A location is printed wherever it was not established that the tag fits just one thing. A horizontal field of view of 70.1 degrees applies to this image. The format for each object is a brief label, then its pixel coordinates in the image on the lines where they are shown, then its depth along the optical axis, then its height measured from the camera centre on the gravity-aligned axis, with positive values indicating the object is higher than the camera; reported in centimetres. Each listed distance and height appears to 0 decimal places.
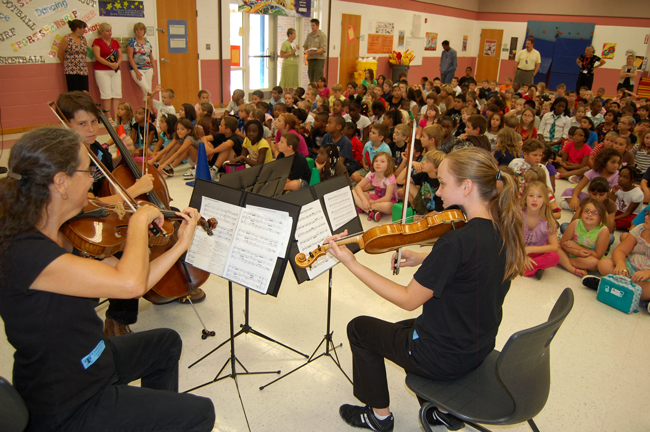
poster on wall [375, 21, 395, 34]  1361 +142
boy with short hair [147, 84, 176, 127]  707 -58
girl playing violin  173 -71
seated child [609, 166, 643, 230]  472 -107
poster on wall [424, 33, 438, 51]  1576 +123
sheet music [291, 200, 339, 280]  220 -73
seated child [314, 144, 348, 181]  500 -93
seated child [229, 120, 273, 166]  533 -85
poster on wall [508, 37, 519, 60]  1688 +121
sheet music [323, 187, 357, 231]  234 -65
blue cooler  328 -142
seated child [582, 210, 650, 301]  344 -128
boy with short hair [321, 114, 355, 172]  555 -75
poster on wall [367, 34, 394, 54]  1358 +96
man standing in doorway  1069 +58
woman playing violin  144 -72
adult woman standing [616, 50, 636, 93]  1066 +33
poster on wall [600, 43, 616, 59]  1494 +113
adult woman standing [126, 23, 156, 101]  809 +15
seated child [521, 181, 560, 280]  371 -116
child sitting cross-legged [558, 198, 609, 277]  383 -125
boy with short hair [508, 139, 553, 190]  464 -69
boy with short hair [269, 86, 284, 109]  793 -37
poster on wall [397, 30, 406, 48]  1449 +120
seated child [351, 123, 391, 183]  533 -80
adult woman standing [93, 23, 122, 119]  752 +0
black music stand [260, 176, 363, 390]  222 -75
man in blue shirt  1316 +46
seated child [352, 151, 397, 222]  479 -115
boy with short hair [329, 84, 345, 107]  837 -29
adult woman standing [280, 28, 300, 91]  1084 +24
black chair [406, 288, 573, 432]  163 -117
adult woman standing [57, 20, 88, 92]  714 +12
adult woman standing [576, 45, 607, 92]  1120 +41
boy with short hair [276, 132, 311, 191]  482 -88
